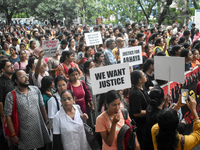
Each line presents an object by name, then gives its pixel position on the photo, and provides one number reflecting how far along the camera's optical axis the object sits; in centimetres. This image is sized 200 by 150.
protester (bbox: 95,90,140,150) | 291
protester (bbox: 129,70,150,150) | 366
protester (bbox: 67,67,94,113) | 463
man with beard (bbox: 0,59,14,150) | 427
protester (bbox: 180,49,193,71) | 579
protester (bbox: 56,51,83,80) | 561
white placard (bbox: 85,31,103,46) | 854
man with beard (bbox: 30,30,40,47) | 1001
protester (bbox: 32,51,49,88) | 520
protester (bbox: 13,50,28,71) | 633
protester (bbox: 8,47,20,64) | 724
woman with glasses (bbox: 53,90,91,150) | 337
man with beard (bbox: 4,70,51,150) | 367
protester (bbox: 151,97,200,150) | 252
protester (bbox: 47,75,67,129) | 393
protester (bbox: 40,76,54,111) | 434
